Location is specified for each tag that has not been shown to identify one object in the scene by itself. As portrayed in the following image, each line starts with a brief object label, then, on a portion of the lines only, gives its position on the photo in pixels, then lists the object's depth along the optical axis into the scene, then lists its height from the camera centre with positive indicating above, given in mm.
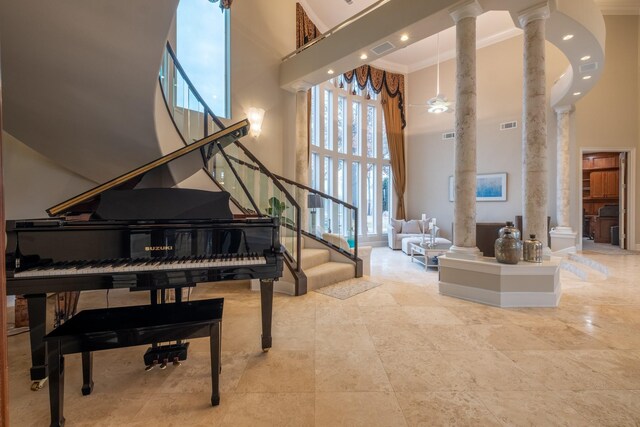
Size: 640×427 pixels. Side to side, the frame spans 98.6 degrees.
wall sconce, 5828 +1998
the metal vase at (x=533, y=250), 3381 -505
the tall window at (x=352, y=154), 7812 +1836
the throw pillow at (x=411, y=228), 8641 -534
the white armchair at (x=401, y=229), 8414 -565
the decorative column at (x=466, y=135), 3658 +1008
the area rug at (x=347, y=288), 3742 -1112
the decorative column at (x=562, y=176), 6590 +820
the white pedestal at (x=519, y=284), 3242 -886
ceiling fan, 6285 +2486
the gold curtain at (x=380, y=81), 8414 +4250
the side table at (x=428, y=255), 5562 -915
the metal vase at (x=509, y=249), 3277 -470
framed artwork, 7863 +677
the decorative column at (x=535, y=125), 3602 +1120
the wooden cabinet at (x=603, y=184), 8961 +828
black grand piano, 1647 -226
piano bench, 1425 -655
